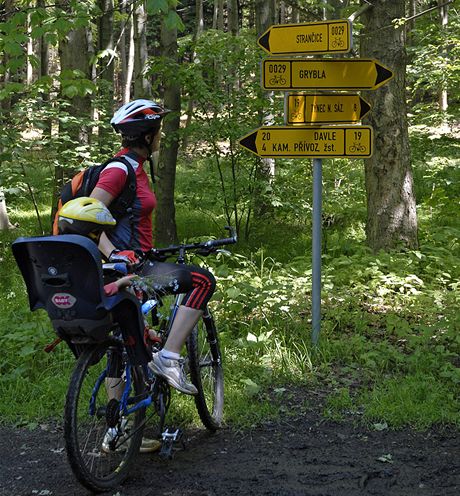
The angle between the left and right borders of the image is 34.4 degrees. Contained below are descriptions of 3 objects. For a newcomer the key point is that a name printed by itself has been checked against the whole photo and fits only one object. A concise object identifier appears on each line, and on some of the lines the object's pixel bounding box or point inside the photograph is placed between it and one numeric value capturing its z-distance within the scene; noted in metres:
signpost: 6.48
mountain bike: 3.71
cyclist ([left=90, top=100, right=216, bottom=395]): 4.41
